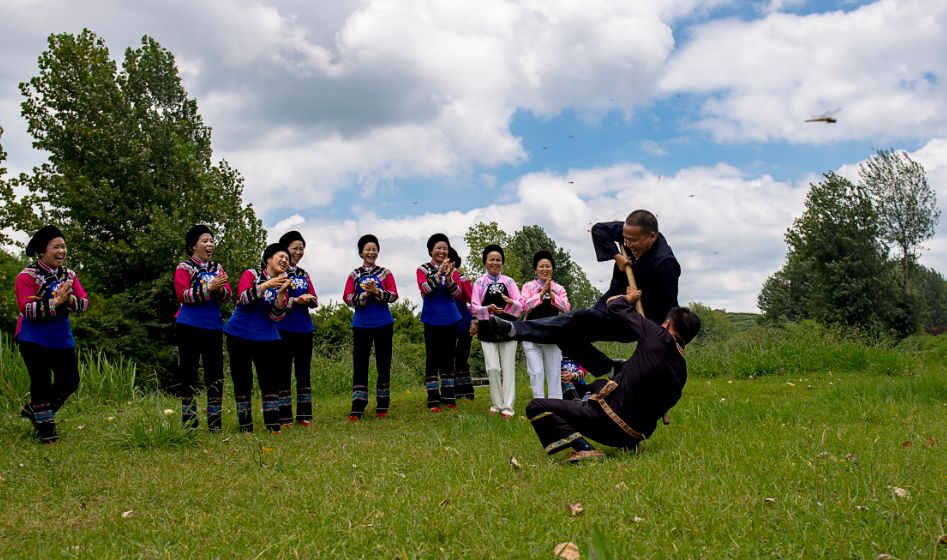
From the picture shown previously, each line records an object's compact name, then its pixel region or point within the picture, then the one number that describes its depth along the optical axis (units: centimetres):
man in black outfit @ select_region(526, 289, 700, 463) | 547
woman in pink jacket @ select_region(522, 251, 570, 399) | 914
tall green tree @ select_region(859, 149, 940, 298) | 5384
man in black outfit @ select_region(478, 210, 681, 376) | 610
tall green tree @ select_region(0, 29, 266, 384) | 2545
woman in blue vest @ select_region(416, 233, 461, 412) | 991
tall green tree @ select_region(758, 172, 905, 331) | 4922
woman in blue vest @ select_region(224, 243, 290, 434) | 796
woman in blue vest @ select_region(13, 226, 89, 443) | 761
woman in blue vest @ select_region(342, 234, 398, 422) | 927
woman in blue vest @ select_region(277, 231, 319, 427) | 877
